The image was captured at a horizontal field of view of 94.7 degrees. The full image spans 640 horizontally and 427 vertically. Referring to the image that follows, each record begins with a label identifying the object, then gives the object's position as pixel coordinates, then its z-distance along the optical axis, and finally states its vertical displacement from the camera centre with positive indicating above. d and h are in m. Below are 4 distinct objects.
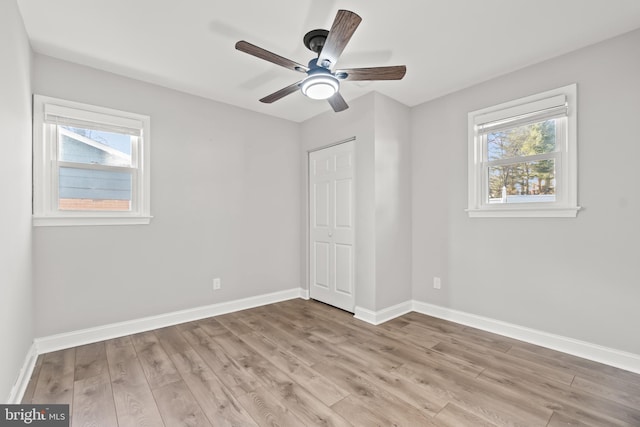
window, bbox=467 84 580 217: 2.61 +0.54
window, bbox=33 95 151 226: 2.58 +0.47
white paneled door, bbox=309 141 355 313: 3.73 -0.17
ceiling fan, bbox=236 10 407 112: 1.90 +1.07
